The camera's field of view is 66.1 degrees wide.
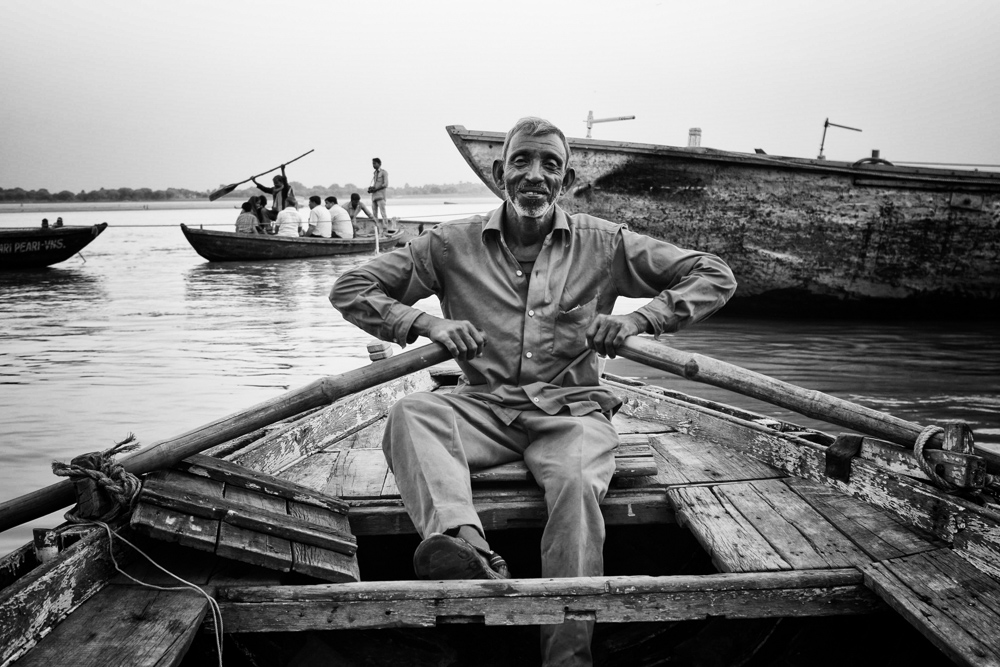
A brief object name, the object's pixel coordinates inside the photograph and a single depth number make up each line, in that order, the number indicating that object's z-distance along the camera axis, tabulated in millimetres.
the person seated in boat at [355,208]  18961
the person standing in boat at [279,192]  17344
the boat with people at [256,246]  16109
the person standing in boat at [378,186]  18531
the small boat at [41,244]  14789
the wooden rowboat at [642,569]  1649
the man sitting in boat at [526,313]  2262
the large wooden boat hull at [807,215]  8352
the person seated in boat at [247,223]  16938
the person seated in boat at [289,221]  16828
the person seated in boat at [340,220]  17578
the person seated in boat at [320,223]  17359
